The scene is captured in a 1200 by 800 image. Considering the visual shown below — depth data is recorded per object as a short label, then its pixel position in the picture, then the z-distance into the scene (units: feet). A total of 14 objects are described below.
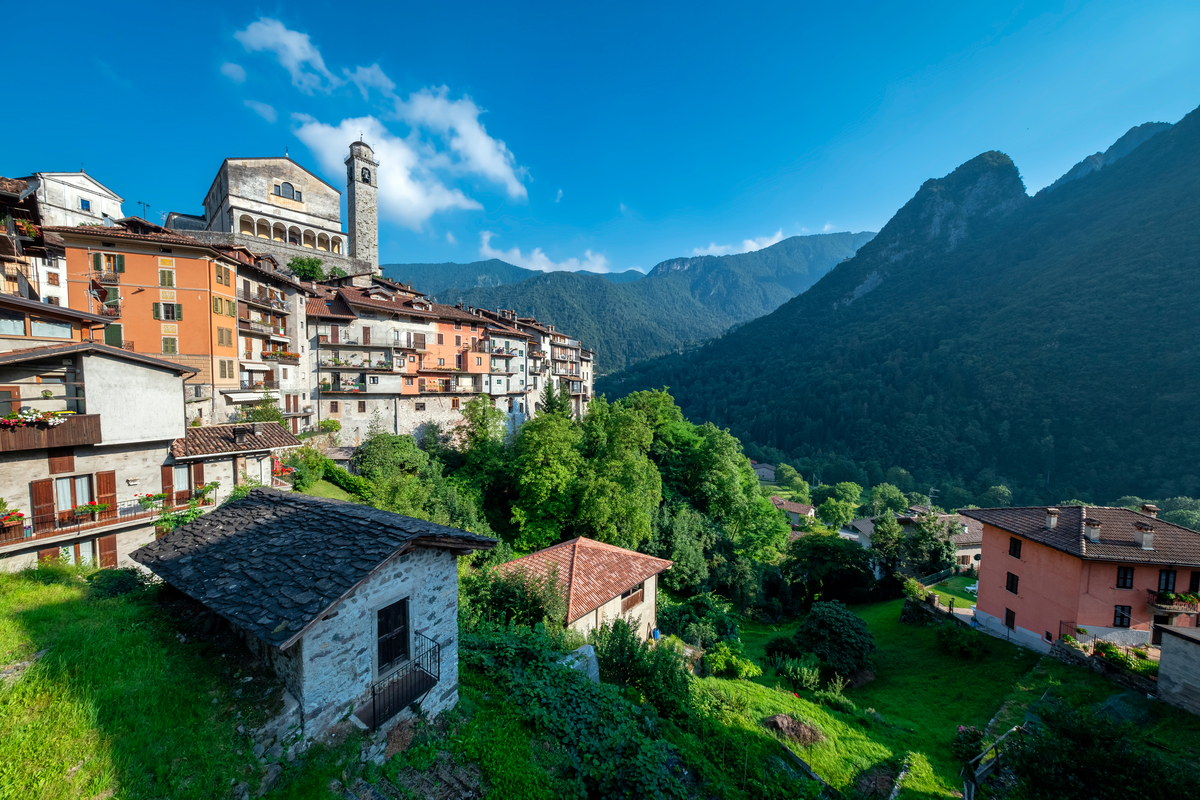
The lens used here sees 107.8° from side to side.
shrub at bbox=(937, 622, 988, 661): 69.72
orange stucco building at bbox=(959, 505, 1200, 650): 61.72
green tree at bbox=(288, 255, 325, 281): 147.64
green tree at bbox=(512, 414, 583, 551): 93.40
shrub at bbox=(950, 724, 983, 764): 47.50
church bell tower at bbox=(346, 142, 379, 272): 188.75
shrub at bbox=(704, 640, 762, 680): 61.00
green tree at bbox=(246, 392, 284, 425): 82.43
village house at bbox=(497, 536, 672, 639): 58.75
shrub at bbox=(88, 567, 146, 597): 32.76
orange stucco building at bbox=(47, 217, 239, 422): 75.25
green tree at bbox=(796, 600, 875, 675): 69.00
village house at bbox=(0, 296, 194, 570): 44.19
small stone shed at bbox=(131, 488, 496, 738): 22.07
